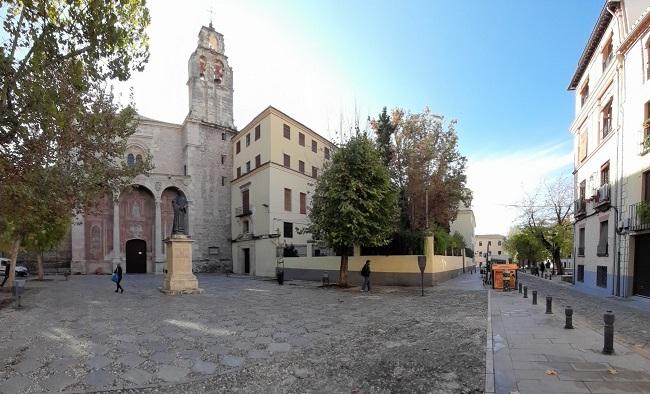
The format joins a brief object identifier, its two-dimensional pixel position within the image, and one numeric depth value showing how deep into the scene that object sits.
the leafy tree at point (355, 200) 19.30
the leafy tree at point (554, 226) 39.28
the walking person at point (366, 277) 19.82
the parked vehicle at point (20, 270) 31.00
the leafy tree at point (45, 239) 21.14
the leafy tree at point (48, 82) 6.22
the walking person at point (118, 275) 18.02
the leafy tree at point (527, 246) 49.44
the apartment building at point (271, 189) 30.70
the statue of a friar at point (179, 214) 18.64
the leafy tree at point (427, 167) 26.28
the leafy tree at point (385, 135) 26.33
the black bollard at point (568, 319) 9.18
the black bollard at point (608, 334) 6.88
